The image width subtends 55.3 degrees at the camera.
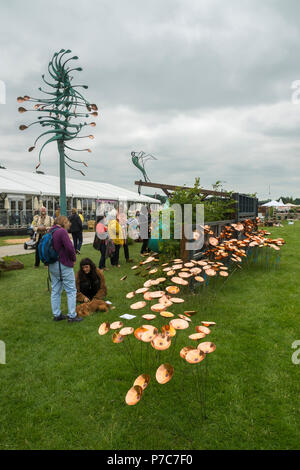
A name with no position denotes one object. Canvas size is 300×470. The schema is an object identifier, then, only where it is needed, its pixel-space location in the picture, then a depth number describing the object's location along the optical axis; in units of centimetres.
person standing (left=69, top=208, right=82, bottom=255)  1127
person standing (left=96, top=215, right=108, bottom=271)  897
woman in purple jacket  471
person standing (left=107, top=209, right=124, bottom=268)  902
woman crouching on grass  571
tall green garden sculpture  936
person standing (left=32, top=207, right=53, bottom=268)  904
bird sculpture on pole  1190
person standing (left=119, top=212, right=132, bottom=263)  940
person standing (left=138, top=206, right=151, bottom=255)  1059
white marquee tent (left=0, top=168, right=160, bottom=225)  2103
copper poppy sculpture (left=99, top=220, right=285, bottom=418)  245
